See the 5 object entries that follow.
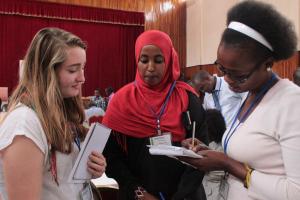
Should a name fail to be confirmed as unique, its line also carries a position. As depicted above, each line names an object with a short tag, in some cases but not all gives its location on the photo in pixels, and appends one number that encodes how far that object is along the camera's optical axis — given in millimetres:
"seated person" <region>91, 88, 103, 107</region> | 7516
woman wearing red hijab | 1717
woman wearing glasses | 1085
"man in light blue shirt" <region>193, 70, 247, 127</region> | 3697
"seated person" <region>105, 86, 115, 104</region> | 9004
